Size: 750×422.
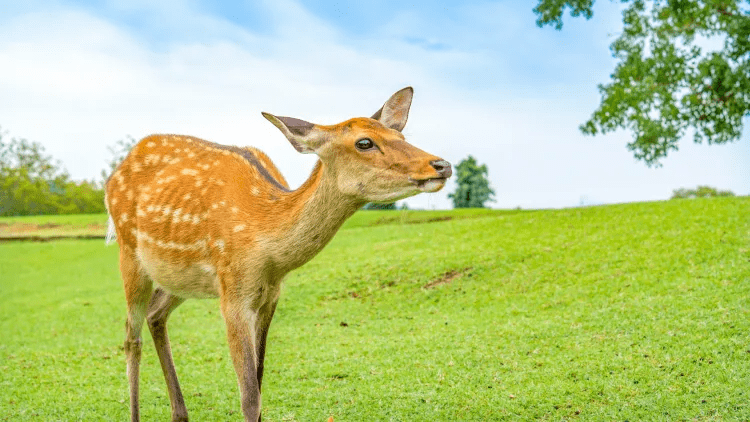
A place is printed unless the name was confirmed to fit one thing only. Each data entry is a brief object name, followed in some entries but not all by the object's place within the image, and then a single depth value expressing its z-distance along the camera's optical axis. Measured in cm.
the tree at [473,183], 3344
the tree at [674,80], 1734
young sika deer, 382
